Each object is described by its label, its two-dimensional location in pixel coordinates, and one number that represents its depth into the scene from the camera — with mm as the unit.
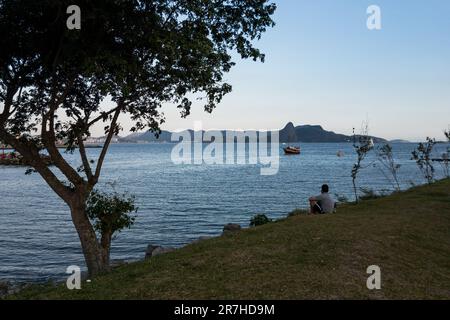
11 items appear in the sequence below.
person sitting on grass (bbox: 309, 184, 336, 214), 19094
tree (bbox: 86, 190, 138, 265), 15633
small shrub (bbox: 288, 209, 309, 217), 26603
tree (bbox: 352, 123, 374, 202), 26578
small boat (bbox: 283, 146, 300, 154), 185875
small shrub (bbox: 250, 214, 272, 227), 22953
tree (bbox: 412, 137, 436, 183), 33750
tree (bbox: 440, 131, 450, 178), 33344
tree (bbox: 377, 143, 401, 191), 33188
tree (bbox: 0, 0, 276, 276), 12055
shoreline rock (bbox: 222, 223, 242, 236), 24911
